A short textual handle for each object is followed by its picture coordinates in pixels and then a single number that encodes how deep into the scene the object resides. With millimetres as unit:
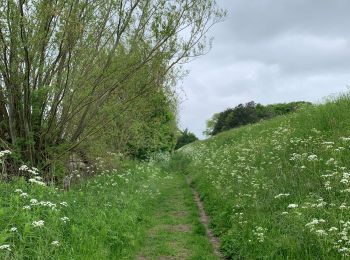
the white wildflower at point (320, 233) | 6023
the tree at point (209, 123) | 133650
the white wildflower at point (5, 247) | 5183
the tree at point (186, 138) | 86744
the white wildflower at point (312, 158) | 8533
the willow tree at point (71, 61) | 10555
